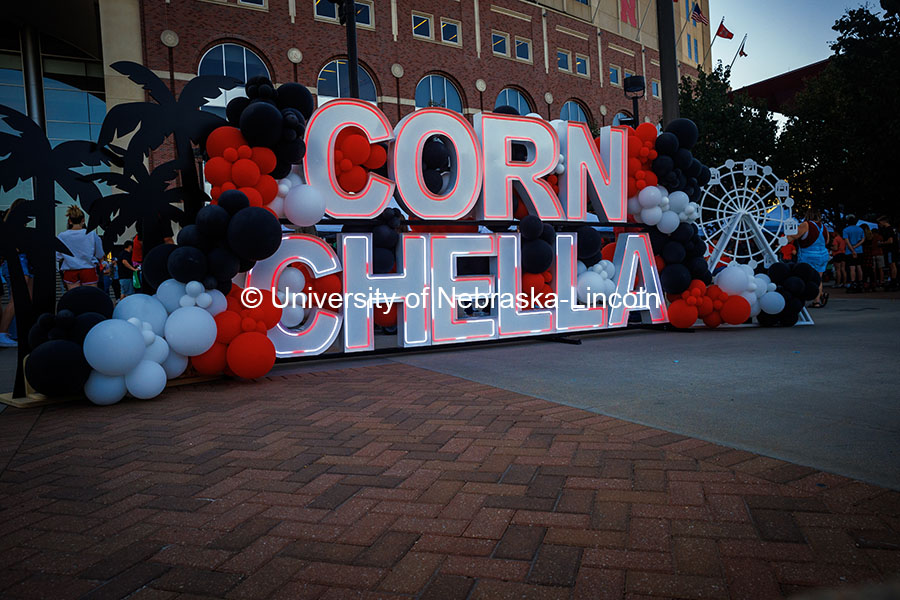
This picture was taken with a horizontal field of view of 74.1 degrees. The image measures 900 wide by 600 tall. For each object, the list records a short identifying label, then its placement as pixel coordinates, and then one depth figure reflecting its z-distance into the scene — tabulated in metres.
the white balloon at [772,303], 7.91
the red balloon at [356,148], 6.05
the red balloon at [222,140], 5.32
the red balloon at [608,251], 8.44
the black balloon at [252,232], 4.93
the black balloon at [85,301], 4.75
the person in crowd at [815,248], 10.87
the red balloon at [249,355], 5.10
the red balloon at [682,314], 7.93
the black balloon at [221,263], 5.03
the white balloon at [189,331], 4.84
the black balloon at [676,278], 7.93
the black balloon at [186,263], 4.93
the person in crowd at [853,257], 13.43
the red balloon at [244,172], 5.25
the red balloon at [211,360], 5.12
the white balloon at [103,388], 4.48
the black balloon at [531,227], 6.95
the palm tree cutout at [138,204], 5.30
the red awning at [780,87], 25.85
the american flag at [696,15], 24.81
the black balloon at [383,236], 6.30
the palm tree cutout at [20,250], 4.87
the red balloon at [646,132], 7.89
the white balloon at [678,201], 7.95
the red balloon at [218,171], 5.26
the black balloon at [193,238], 5.02
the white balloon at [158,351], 4.72
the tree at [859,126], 13.20
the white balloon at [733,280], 7.92
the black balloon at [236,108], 5.47
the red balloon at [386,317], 7.61
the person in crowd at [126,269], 10.56
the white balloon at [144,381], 4.55
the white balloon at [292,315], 5.99
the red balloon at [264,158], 5.37
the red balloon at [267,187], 5.44
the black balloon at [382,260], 6.38
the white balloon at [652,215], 7.84
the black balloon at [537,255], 7.05
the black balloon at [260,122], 5.16
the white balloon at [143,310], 4.80
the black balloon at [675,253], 8.00
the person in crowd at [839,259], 14.24
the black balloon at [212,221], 4.94
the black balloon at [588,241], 7.57
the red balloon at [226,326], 5.17
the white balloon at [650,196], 7.75
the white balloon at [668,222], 7.91
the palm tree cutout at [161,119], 5.33
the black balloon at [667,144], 7.78
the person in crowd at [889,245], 12.77
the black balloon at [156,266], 5.23
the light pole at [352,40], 9.15
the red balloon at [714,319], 8.12
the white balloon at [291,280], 5.80
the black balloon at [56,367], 4.35
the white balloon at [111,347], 4.36
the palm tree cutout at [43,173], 4.84
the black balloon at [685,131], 7.91
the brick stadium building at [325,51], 19.66
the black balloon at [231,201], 5.05
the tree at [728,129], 17.88
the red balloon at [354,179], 6.10
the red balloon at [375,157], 6.26
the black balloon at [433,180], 7.16
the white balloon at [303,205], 5.67
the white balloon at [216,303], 5.13
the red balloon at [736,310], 7.92
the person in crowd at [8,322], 8.37
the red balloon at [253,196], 5.31
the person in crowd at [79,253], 7.64
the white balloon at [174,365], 4.92
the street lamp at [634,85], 11.65
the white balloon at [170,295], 5.03
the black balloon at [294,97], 5.56
